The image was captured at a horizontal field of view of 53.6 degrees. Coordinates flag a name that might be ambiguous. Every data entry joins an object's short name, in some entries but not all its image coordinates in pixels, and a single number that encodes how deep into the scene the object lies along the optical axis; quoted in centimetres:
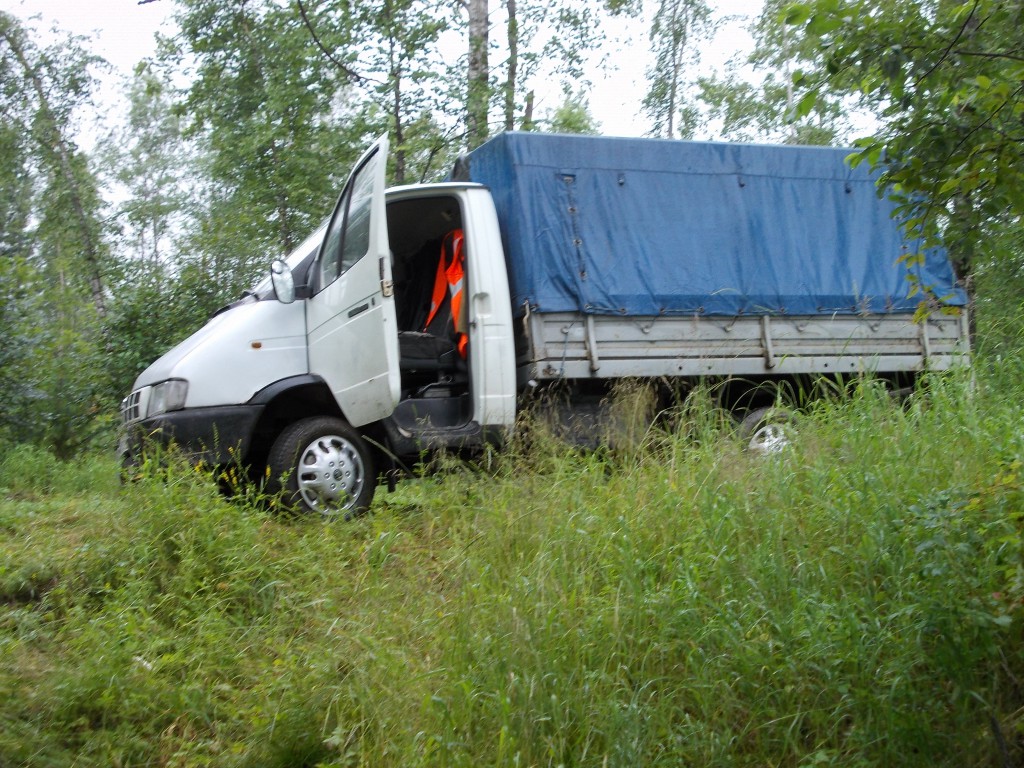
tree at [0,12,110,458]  1230
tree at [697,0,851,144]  2544
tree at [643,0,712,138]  2502
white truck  648
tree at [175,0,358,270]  1556
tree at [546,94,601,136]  2208
